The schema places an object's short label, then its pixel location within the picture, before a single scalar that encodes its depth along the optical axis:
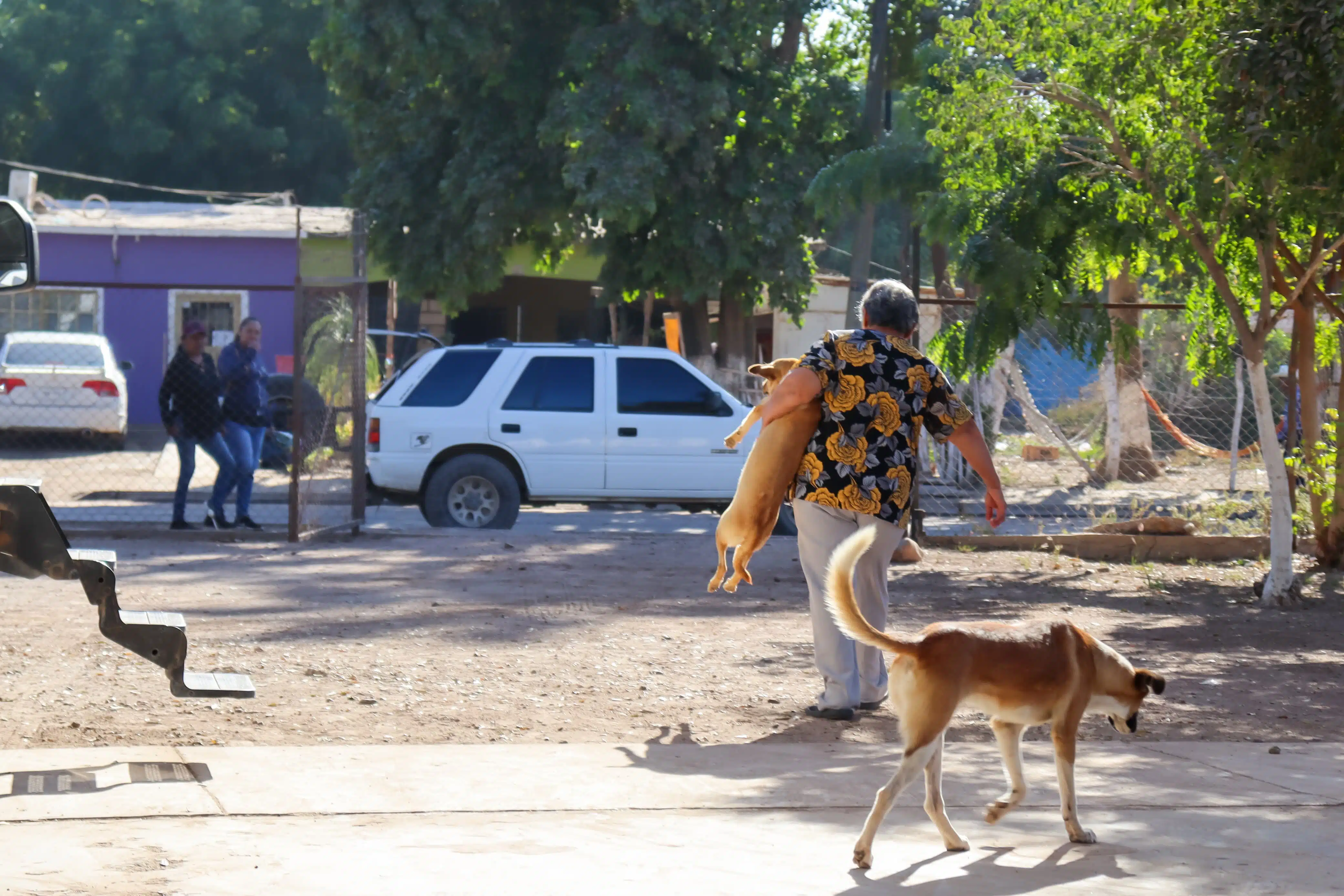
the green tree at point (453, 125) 19.38
